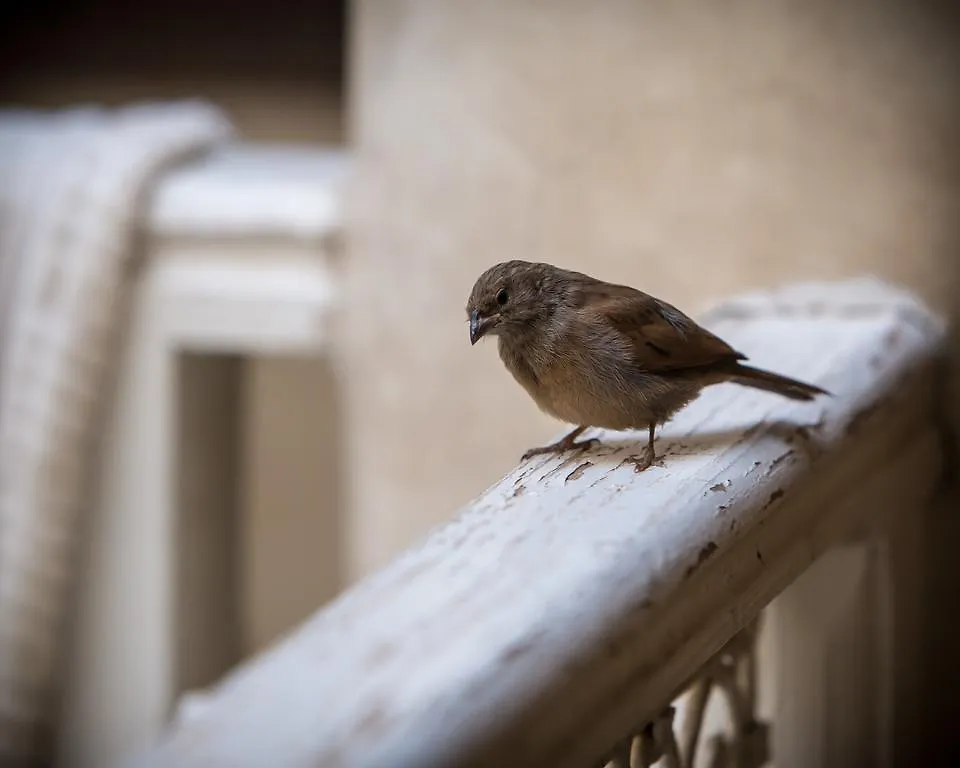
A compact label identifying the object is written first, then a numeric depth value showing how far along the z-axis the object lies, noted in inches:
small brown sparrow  84.8
